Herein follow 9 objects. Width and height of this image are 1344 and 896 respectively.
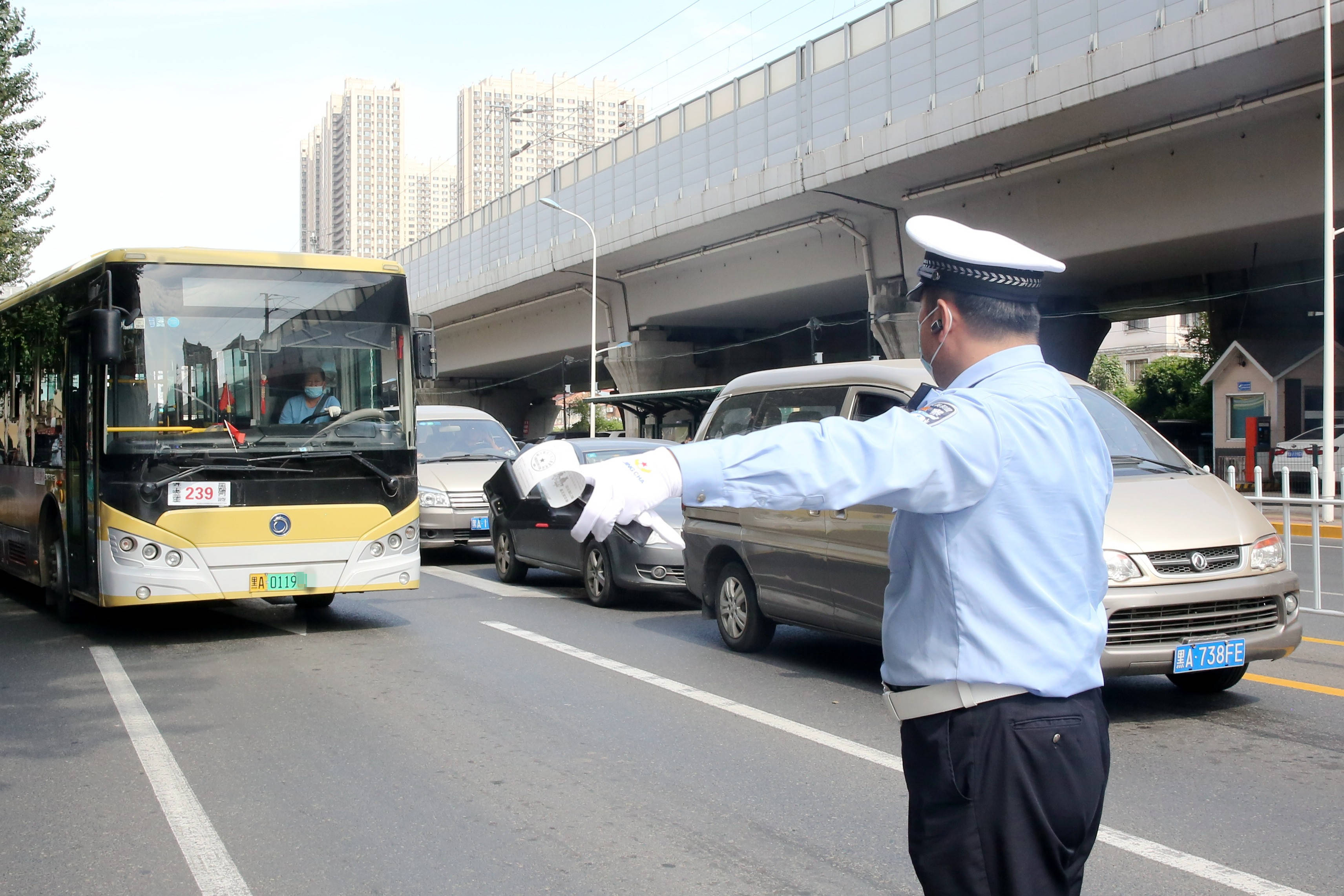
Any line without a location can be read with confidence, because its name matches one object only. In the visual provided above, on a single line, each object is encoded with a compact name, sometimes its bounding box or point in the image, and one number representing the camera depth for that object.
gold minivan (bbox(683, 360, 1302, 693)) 6.38
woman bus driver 9.66
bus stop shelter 27.55
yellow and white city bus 9.21
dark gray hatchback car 10.98
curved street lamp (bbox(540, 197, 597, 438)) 37.69
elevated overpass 19.55
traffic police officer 2.16
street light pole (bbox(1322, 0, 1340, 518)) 17.88
